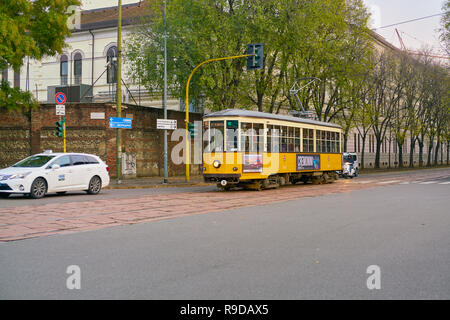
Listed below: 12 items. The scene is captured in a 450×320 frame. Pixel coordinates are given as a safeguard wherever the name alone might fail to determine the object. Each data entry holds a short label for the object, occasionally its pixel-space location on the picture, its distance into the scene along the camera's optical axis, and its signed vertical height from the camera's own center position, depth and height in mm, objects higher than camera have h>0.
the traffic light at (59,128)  21964 +1256
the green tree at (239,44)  28531 +6922
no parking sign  21438 +2536
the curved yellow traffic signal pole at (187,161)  26338 -287
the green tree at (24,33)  21391 +5846
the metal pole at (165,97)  25797 +3166
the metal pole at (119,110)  24014 +2246
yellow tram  20141 +332
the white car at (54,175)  15703 -625
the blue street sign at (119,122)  23391 +1622
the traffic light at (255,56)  22602 +4581
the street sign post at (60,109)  20781 +1981
